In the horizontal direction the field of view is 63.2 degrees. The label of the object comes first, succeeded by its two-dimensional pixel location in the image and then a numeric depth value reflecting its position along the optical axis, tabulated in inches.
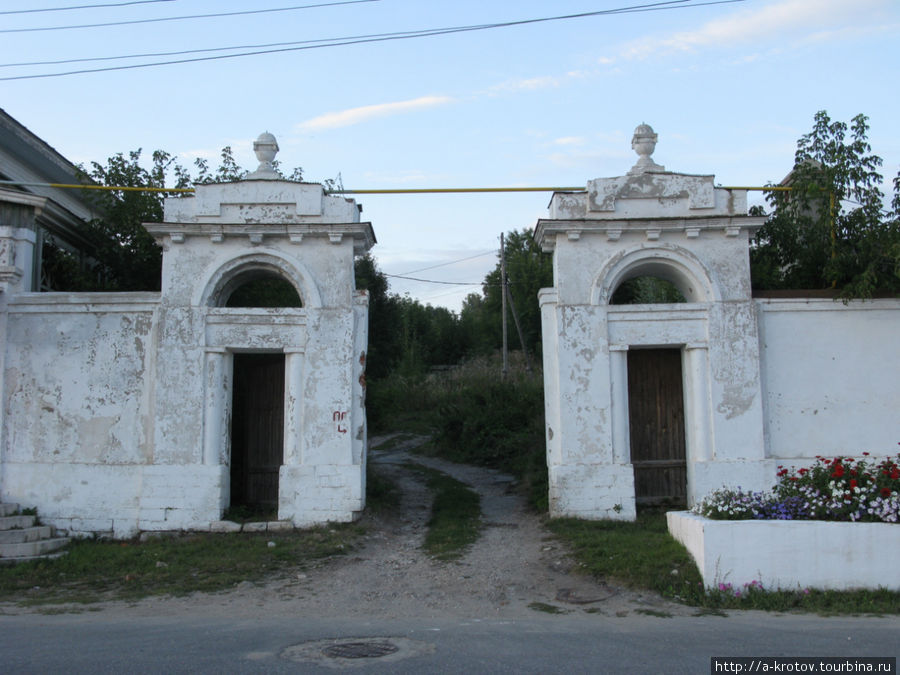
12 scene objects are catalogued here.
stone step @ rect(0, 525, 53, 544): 399.5
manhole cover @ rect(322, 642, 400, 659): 229.9
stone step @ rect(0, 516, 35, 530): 410.6
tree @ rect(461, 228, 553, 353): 1572.3
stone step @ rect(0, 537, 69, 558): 386.9
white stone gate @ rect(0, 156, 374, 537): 432.1
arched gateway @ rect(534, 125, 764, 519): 432.8
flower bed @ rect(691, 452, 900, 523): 315.9
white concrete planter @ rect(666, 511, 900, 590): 303.4
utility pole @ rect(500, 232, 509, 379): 1103.8
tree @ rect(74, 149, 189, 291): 550.0
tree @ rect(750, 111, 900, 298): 444.1
